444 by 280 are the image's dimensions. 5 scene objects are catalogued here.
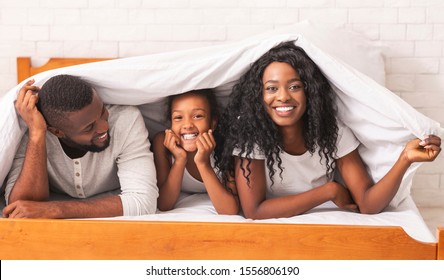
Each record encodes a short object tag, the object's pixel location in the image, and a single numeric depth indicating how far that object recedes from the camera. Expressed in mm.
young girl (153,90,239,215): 2806
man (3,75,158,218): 2691
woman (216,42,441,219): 2731
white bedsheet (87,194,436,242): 2691
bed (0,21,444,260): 2371
